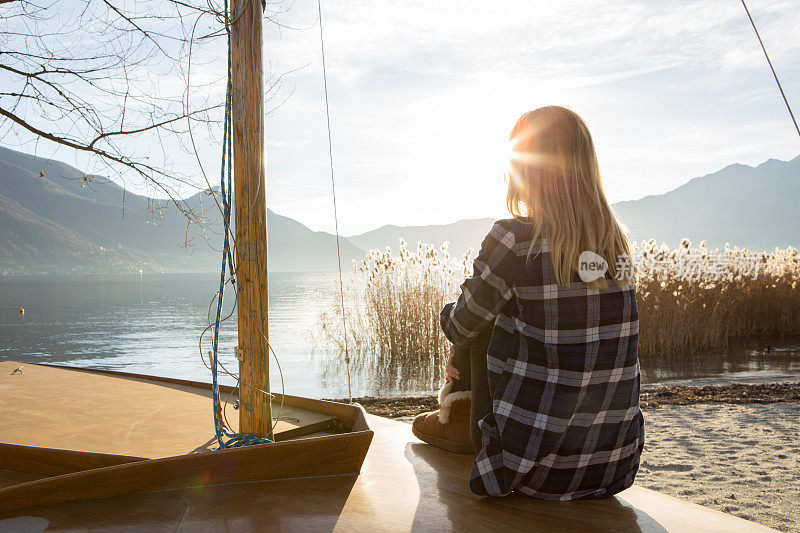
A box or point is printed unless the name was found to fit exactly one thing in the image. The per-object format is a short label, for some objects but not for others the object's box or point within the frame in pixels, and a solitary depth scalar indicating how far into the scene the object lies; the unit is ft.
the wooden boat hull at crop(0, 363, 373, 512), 5.32
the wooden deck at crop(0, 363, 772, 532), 4.91
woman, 4.91
